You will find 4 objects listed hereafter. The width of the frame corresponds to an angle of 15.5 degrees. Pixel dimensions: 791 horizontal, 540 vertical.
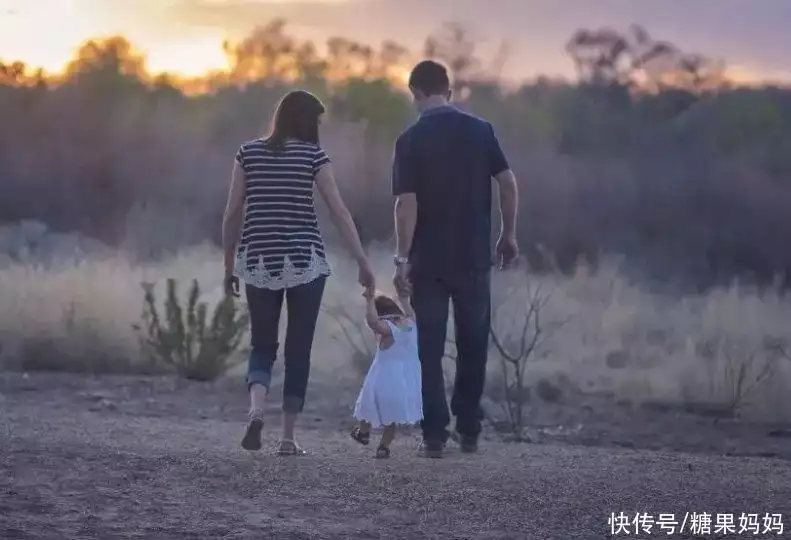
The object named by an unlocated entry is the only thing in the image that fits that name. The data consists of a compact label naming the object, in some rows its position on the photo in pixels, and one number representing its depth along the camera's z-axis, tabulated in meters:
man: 15.13
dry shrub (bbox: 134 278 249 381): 25.09
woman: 14.67
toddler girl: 15.11
